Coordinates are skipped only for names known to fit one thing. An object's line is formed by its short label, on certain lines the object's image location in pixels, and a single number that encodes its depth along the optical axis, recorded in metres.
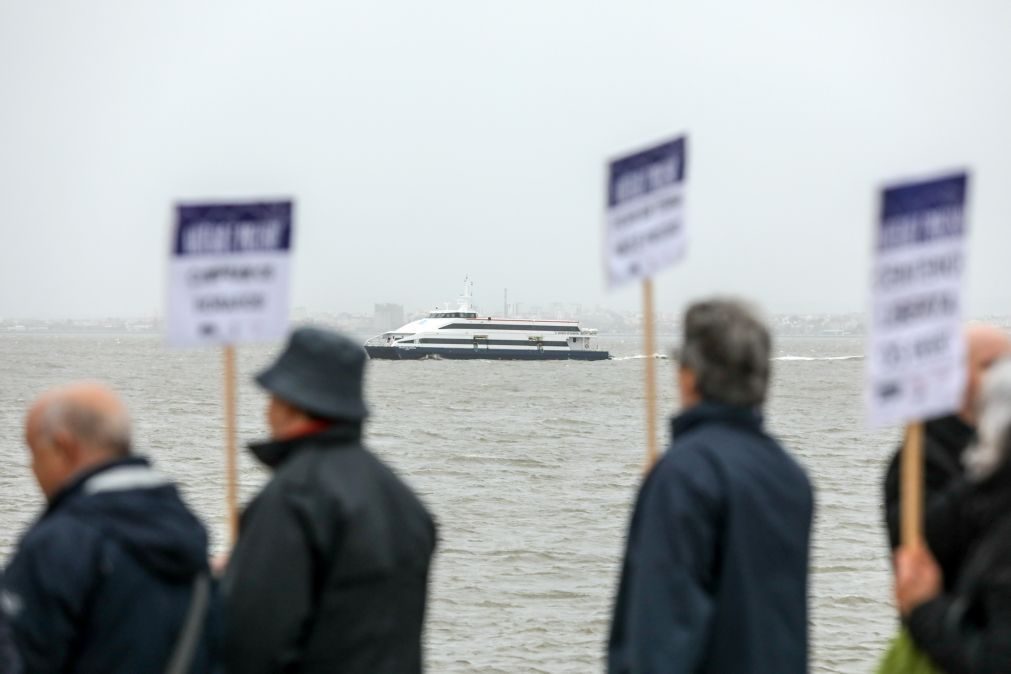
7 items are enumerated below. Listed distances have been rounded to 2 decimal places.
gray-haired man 5.97
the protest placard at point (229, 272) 7.31
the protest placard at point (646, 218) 7.51
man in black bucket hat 6.22
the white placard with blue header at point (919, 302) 5.75
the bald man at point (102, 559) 5.69
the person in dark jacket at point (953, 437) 6.54
